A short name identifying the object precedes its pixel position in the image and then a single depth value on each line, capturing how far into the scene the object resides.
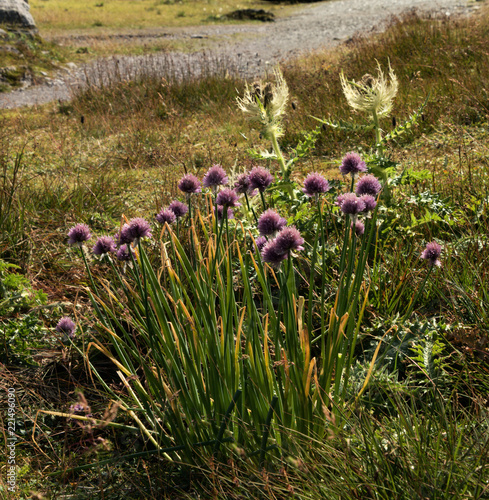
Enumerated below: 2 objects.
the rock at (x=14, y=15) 14.45
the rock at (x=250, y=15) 27.31
